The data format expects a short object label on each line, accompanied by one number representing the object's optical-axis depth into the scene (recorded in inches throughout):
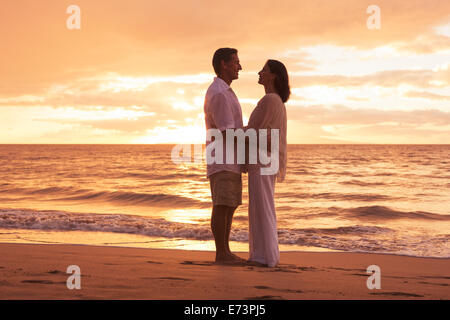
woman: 177.9
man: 176.1
